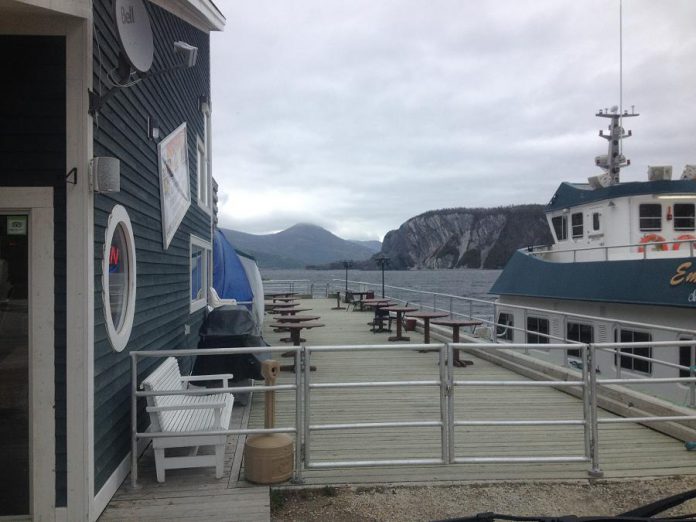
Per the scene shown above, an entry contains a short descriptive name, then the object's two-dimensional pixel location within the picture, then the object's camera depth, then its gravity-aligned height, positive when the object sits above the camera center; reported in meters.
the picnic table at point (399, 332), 13.58 -1.52
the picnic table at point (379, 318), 15.24 -1.34
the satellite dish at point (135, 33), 4.44 +1.79
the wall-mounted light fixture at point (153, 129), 6.06 +1.38
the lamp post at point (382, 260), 21.09 +0.15
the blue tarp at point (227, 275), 12.45 -0.19
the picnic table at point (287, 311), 15.40 -1.15
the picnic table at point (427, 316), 11.39 -0.98
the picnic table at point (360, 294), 21.35 -1.06
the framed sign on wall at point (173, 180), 6.84 +1.05
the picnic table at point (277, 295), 24.17 -1.17
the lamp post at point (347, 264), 24.71 +0.03
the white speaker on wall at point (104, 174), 4.05 +0.62
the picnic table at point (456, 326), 10.17 -1.06
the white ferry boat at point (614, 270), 11.97 -0.17
